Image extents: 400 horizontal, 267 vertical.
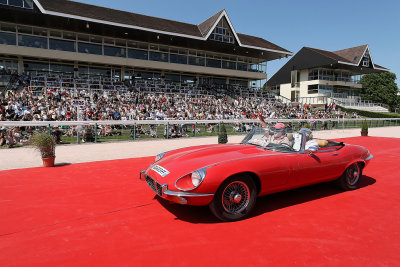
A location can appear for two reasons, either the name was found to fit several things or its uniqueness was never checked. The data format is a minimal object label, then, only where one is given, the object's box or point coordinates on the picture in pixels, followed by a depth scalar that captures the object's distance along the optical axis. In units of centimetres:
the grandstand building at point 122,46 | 2261
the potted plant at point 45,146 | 720
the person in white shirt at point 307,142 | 462
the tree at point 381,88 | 5909
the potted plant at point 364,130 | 1798
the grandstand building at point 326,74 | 4634
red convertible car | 357
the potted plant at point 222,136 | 1231
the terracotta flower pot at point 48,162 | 723
